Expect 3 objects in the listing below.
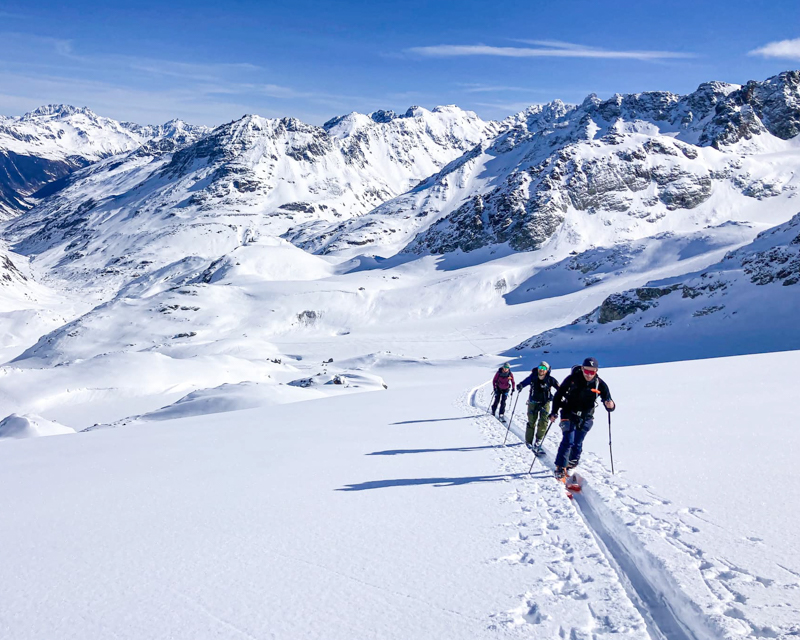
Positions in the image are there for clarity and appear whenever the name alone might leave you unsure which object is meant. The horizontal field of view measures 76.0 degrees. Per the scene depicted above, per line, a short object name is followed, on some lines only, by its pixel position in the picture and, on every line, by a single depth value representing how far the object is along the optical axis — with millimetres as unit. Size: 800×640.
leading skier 9297
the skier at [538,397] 11859
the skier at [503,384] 16812
